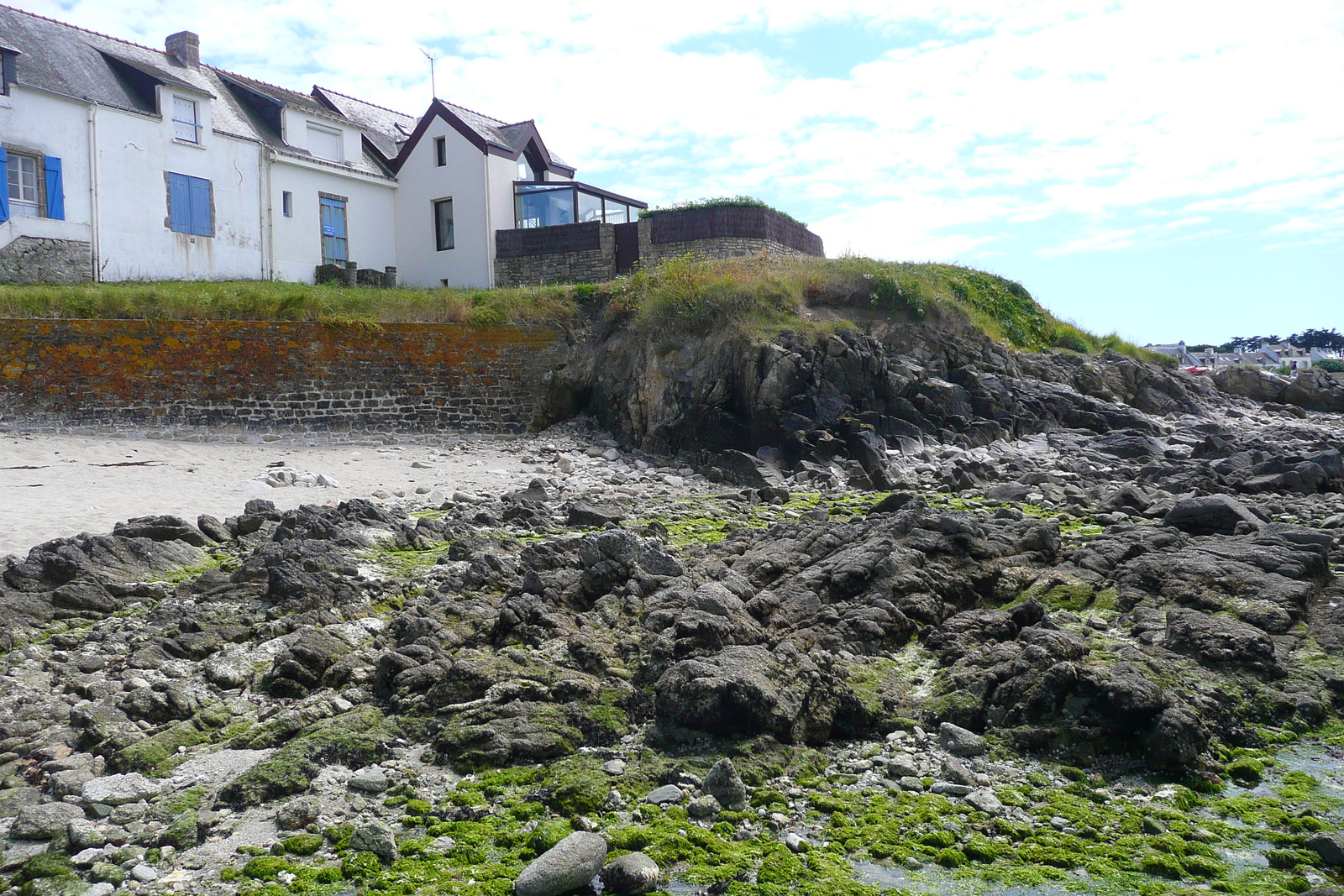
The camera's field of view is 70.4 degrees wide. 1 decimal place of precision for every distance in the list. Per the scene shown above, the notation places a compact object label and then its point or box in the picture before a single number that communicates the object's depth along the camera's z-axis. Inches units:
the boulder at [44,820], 164.6
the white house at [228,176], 807.1
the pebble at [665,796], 177.8
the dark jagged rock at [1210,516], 352.5
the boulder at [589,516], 439.2
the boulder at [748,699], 199.8
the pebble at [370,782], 182.4
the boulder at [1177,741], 187.2
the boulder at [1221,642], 227.5
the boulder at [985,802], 173.0
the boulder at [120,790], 175.3
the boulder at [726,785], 176.6
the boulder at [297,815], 169.2
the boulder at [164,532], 371.2
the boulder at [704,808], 172.1
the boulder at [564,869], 146.6
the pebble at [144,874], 151.1
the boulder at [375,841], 159.5
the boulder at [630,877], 147.8
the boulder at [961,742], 196.4
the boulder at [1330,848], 153.3
